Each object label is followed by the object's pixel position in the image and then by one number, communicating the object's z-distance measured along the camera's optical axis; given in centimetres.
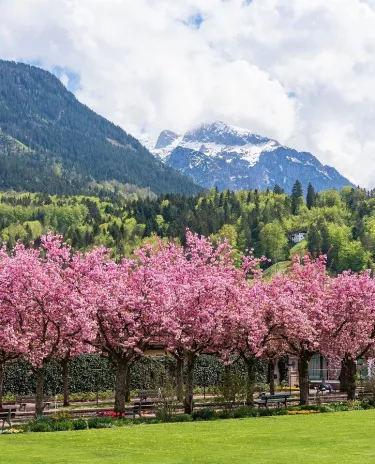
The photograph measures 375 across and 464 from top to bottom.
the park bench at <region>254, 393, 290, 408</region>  4499
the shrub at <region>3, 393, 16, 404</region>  5162
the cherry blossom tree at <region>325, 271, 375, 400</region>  4903
